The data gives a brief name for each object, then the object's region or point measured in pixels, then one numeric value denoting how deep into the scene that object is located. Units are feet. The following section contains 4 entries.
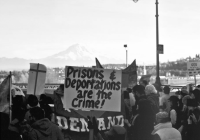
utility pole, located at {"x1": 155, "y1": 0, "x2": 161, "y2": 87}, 59.66
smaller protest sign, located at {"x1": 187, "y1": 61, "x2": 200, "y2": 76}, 52.29
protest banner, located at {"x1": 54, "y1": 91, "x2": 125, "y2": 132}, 22.57
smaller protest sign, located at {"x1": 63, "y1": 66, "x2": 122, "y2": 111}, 18.19
